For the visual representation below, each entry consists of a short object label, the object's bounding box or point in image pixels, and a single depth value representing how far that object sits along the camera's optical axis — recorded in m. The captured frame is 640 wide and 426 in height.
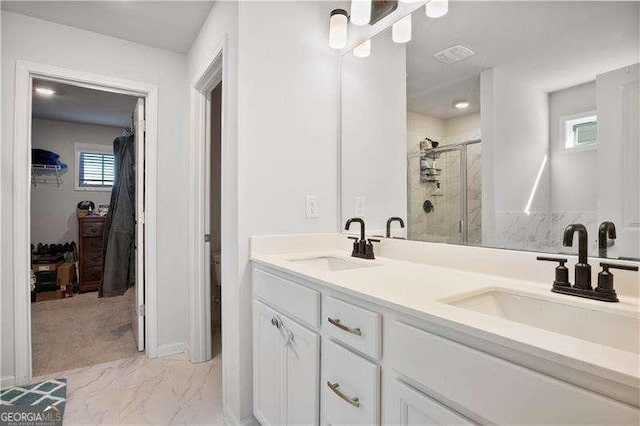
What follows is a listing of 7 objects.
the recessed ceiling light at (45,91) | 3.24
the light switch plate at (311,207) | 1.79
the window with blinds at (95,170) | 4.70
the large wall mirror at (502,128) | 0.94
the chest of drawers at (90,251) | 4.25
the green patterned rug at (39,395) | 1.82
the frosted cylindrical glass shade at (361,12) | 1.75
